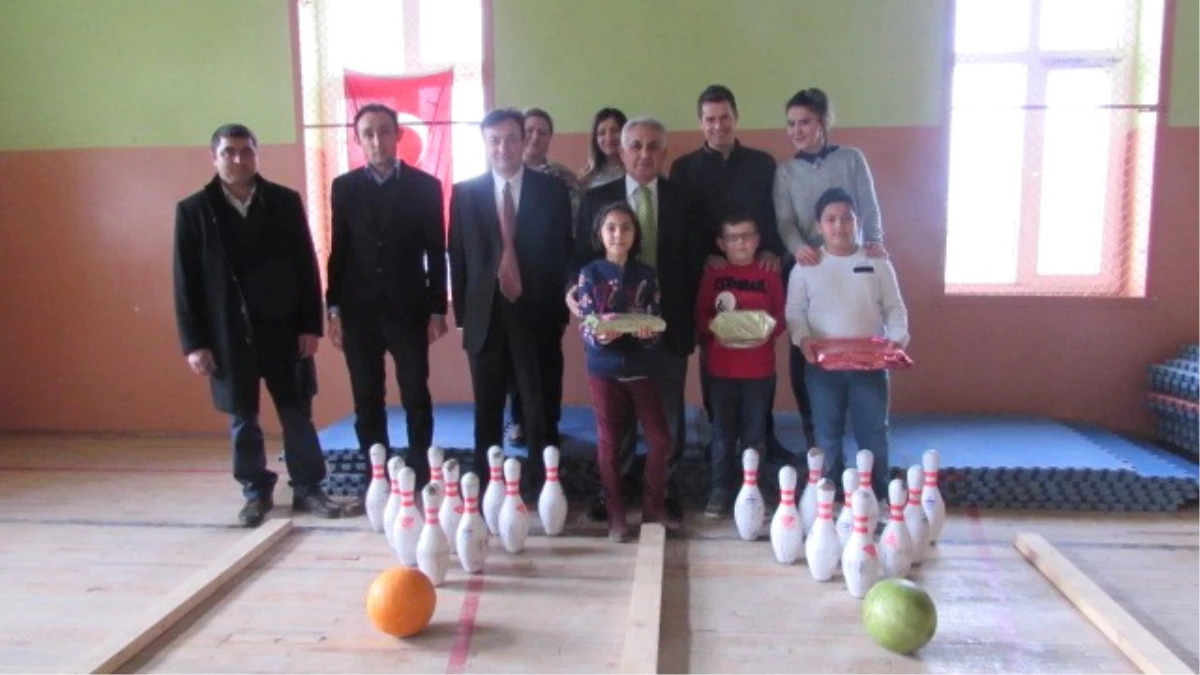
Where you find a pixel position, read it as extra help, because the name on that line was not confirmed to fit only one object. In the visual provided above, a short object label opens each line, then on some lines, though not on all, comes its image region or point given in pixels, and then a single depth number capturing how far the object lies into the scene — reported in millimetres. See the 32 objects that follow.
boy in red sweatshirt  2457
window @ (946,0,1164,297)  3330
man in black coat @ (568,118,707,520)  2393
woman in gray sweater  2539
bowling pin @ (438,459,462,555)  2266
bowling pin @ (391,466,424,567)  2186
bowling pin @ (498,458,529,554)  2314
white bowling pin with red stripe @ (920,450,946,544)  2307
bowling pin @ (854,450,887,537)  2170
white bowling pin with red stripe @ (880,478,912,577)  2104
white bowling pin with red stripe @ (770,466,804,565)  2236
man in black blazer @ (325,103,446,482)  2545
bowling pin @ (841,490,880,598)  2033
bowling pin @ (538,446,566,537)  2447
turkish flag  3514
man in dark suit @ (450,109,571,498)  2473
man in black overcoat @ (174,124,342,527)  2508
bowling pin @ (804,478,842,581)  2129
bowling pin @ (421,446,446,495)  2354
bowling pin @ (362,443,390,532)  2450
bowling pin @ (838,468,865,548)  2125
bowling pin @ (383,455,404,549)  2291
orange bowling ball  1843
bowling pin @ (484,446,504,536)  2365
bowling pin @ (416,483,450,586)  2107
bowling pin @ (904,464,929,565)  2229
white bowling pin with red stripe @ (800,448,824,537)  2281
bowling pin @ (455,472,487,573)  2184
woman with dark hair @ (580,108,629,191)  2705
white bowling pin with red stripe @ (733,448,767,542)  2377
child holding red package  2424
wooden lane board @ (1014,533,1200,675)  1710
